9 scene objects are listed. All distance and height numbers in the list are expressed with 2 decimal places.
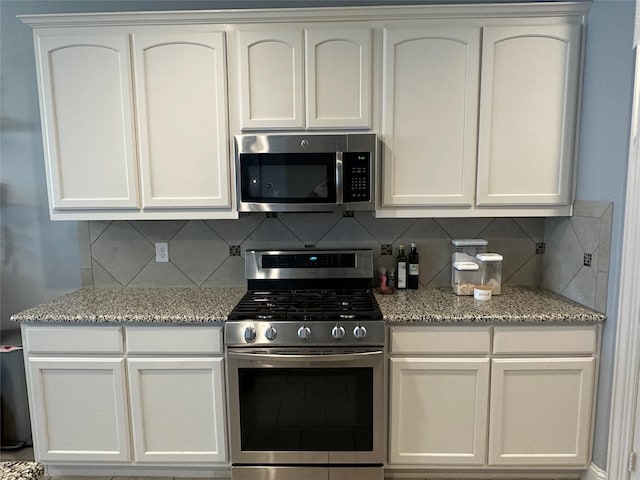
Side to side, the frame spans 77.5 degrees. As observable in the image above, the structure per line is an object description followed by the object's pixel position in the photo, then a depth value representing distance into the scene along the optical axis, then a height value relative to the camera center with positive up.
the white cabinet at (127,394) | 1.93 -0.99
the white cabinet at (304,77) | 2.00 +0.57
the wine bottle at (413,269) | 2.34 -0.46
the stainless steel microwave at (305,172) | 2.00 +0.10
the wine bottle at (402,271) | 2.35 -0.47
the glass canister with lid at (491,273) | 2.21 -0.46
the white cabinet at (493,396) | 1.90 -0.99
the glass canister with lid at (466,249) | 2.28 -0.34
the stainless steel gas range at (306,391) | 1.83 -0.93
